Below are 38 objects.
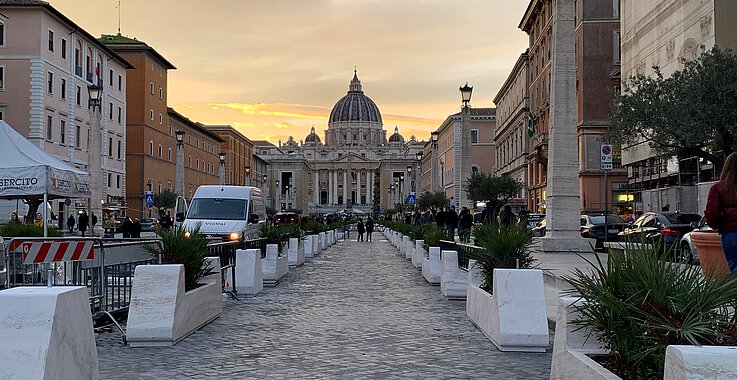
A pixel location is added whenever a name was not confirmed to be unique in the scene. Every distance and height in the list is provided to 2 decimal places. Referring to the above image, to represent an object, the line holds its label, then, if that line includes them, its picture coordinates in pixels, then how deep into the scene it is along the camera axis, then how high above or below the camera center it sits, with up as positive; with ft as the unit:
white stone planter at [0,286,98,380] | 17.52 -2.56
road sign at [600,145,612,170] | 76.48 +6.00
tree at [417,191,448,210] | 235.40 +5.72
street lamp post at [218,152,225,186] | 195.46 +11.53
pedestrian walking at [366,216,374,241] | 177.06 -2.18
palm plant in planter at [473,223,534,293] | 36.22 -1.43
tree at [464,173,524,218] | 205.57 +7.98
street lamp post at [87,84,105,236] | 106.73 +9.25
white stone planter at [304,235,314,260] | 100.70 -3.52
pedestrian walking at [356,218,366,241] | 169.07 -2.09
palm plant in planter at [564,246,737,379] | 16.29 -1.89
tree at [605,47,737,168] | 84.48 +11.93
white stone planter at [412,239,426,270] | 74.15 -3.29
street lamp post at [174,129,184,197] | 150.00 +11.15
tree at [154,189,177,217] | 227.61 +5.31
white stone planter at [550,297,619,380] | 18.25 -3.14
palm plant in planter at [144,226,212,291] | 36.60 -1.49
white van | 84.54 +0.97
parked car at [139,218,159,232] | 179.09 -1.36
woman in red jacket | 28.50 +0.29
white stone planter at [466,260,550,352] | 30.07 -3.52
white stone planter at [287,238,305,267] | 83.15 -3.45
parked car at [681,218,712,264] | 57.42 -1.45
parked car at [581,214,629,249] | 88.18 -0.89
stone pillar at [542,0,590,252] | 68.69 +6.49
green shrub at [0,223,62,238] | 52.37 -0.73
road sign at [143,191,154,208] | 153.44 +3.98
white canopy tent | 54.03 +3.20
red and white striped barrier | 31.89 -1.31
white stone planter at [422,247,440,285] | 59.77 -3.48
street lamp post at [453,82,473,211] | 103.35 +10.80
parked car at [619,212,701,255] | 70.28 -0.36
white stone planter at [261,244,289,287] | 60.39 -3.53
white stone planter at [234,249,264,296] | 51.72 -3.37
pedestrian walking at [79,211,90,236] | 117.50 -0.45
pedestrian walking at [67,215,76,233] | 149.20 -0.75
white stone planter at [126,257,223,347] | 31.35 -3.54
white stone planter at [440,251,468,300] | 49.80 -3.69
